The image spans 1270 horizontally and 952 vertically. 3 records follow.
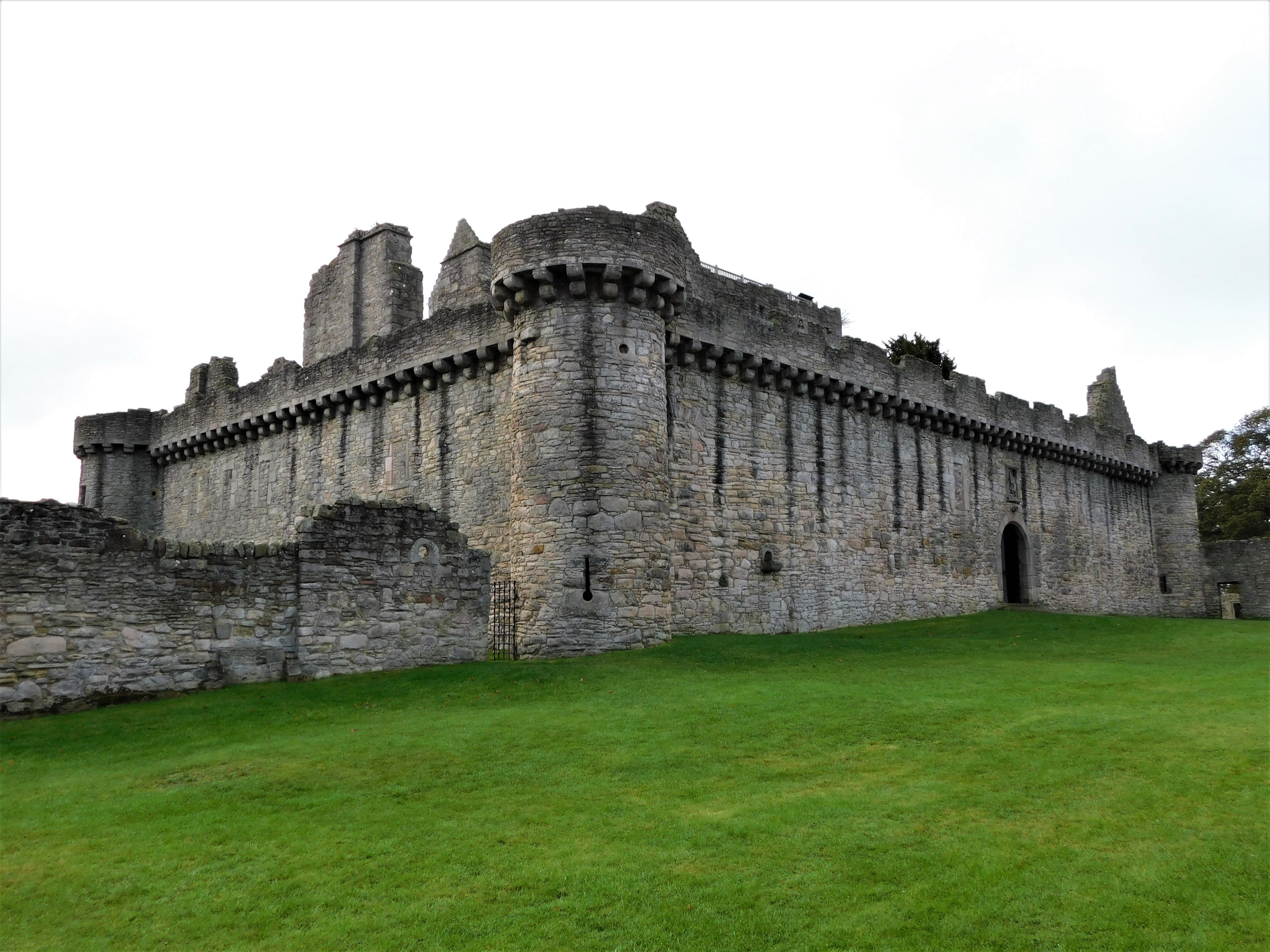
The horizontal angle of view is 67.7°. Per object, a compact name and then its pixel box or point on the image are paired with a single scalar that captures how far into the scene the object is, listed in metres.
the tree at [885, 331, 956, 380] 47.25
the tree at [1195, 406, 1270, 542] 51.53
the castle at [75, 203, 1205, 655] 17.14
